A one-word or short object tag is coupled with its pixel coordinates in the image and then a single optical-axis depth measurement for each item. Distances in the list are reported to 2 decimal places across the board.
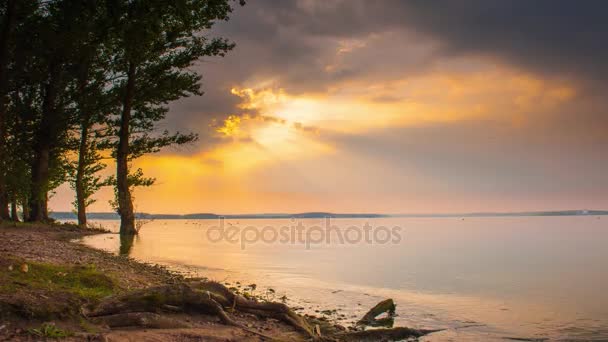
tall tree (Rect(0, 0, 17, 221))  25.31
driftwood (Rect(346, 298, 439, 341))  11.59
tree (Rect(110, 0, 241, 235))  34.31
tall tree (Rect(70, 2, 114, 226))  31.47
